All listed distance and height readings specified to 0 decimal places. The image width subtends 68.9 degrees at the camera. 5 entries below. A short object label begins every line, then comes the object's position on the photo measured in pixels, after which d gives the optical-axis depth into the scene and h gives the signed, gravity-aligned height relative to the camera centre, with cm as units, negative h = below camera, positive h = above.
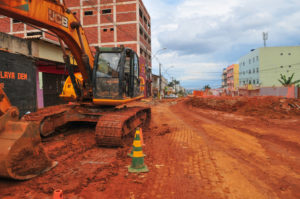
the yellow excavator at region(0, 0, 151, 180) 344 -11
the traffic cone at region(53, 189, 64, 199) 276 -127
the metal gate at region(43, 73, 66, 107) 1673 +52
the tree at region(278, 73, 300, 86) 3953 +185
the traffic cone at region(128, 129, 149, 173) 433 -131
